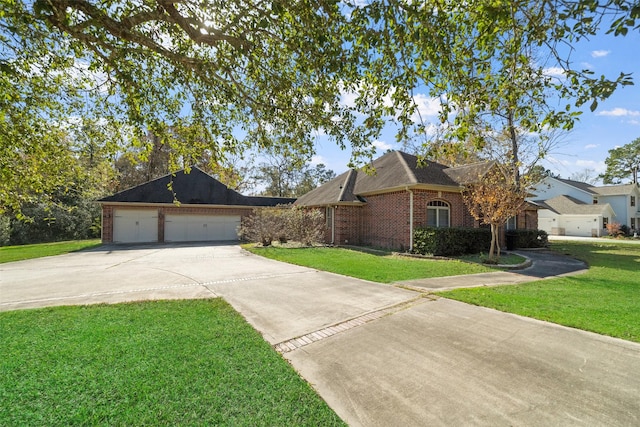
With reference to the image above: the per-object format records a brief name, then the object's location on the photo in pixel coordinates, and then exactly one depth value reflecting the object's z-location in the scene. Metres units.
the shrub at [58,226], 22.59
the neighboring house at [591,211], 34.06
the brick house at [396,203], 13.89
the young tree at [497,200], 10.97
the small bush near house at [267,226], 17.00
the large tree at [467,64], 3.42
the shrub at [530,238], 17.12
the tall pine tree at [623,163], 44.72
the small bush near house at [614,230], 30.82
